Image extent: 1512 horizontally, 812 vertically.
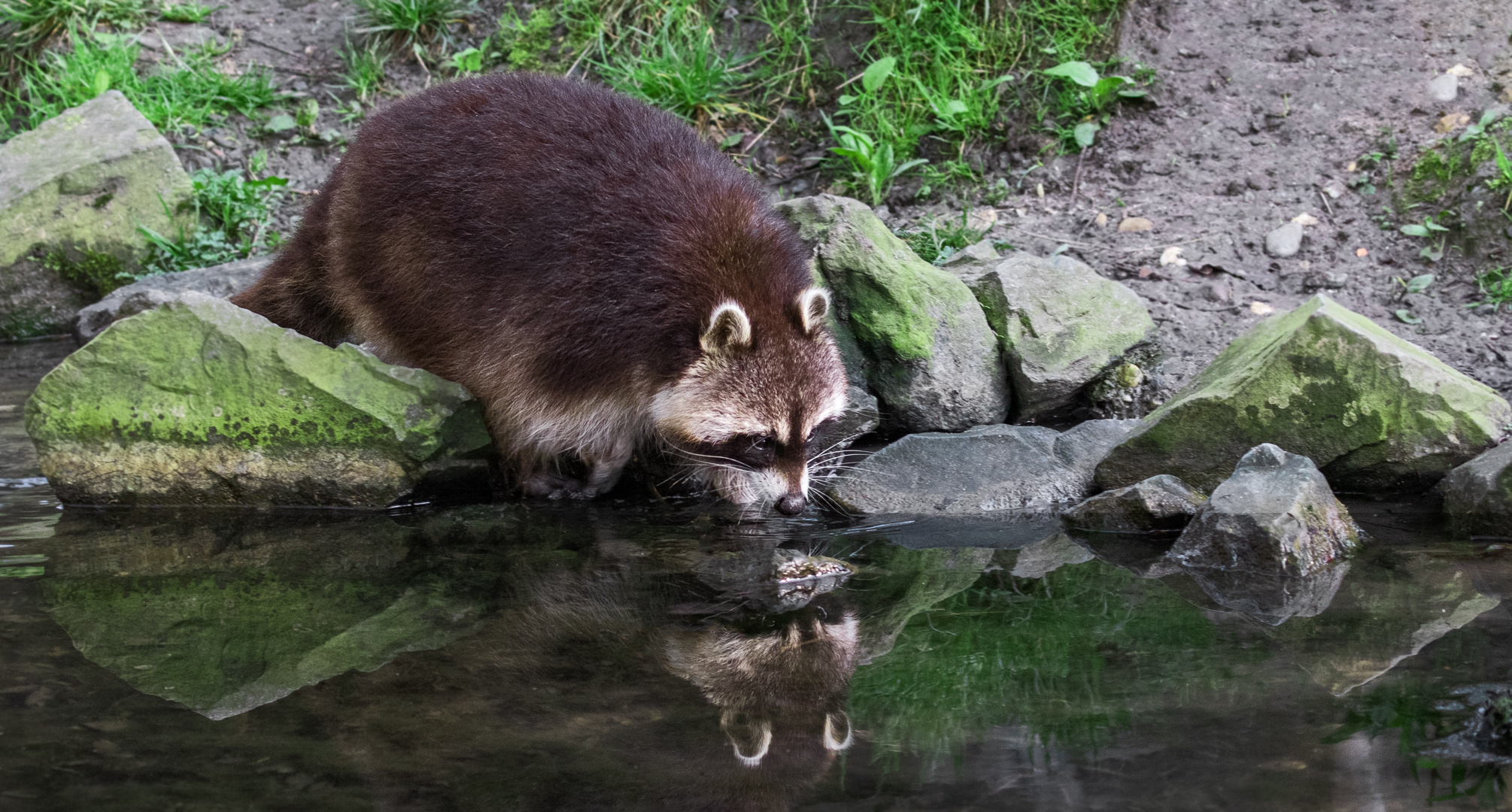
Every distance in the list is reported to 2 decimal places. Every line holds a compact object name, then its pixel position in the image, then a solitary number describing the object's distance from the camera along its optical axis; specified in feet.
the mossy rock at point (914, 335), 29.35
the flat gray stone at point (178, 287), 38.32
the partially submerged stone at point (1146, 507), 23.50
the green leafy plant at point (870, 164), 38.37
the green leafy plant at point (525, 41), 47.29
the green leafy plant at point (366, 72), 48.29
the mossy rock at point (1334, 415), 24.18
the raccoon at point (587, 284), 25.63
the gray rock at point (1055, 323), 29.78
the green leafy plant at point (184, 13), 50.83
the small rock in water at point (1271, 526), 20.83
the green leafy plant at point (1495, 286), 30.71
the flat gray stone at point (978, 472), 25.73
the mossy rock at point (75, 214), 41.11
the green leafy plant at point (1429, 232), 32.81
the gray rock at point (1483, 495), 21.84
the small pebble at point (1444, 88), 35.40
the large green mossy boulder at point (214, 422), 26.40
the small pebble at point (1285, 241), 34.04
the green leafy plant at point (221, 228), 41.98
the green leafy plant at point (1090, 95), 38.47
